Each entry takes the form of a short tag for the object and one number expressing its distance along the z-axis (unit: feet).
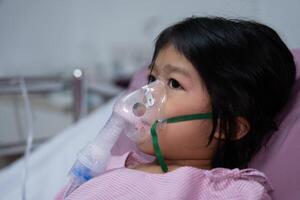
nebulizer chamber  2.79
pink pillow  2.60
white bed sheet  4.31
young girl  2.61
